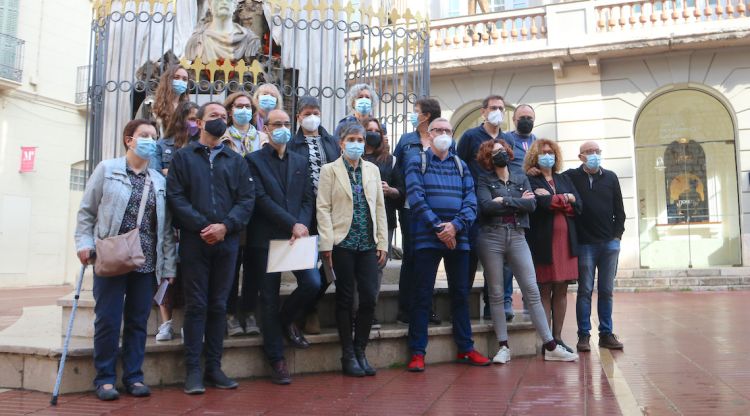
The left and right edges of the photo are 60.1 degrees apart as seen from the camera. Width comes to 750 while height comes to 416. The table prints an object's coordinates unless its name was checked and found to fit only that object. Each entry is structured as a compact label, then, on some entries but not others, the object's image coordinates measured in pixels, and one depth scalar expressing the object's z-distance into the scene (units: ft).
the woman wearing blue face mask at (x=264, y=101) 19.45
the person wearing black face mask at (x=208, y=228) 14.73
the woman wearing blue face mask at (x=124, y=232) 14.11
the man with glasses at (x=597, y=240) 20.67
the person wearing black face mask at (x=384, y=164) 19.03
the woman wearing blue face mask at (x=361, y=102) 19.81
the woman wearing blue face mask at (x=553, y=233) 19.60
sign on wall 67.21
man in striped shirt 17.42
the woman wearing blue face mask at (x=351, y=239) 16.57
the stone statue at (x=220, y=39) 26.63
